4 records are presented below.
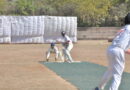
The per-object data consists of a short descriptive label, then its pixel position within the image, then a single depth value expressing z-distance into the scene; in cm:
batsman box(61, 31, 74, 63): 2441
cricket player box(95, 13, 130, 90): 1034
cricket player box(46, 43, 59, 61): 2516
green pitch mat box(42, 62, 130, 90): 1504
